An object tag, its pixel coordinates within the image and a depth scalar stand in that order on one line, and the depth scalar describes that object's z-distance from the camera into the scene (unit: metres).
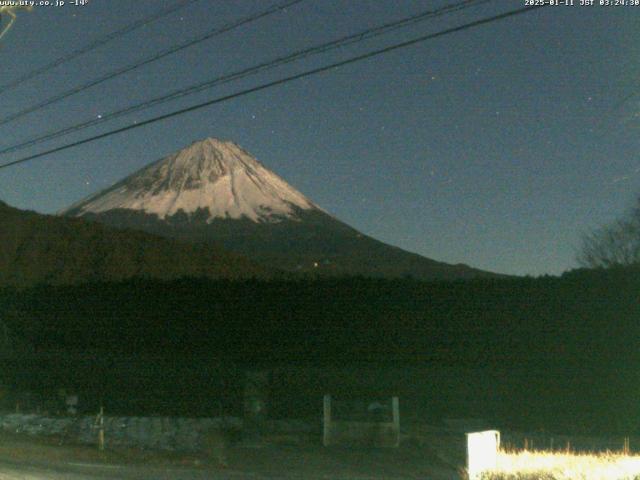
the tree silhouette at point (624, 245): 30.81
